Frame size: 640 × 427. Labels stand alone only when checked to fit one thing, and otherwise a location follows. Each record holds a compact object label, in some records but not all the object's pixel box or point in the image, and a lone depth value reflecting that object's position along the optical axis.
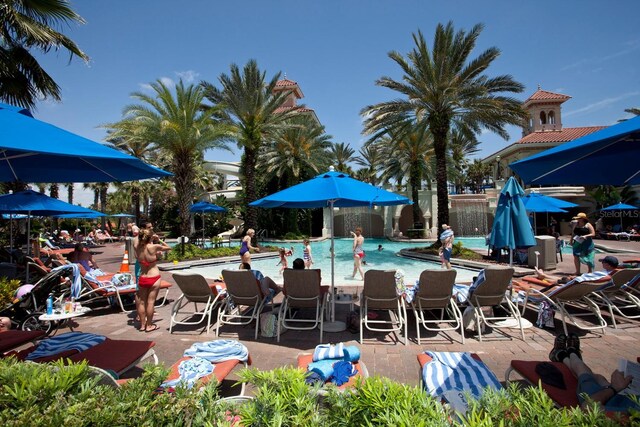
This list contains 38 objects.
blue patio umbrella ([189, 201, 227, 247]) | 20.52
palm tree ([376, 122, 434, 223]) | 25.62
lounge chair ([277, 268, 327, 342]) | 5.38
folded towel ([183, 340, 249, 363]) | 3.47
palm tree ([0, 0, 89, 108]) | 9.38
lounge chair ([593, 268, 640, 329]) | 5.51
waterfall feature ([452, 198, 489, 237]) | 31.28
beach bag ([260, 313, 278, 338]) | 5.39
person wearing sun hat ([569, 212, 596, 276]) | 8.98
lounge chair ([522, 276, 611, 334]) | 5.20
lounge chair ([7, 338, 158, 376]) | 3.24
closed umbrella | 9.23
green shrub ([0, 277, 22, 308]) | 6.12
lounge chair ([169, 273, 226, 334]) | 5.77
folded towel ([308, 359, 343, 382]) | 2.83
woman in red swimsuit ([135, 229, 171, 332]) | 5.77
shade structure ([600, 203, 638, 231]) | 24.61
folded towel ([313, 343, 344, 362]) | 3.17
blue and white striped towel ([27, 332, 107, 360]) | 3.36
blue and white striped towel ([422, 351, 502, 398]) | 2.69
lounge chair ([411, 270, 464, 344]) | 5.12
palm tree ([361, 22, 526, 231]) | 14.83
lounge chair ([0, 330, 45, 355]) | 3.72
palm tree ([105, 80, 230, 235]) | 15.78
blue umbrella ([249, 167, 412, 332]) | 5.22
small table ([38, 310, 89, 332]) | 5.09
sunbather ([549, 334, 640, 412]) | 2.51
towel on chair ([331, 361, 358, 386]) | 2.80
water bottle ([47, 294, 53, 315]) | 5.29
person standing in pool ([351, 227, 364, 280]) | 10.95
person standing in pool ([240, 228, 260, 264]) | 10.11
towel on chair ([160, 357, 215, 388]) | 3.00
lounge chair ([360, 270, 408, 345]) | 5.16
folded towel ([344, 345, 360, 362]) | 3.23
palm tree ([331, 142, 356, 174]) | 41.82
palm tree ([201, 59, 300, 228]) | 18.20
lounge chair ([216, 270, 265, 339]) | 5.46
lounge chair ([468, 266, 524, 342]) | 5.26
